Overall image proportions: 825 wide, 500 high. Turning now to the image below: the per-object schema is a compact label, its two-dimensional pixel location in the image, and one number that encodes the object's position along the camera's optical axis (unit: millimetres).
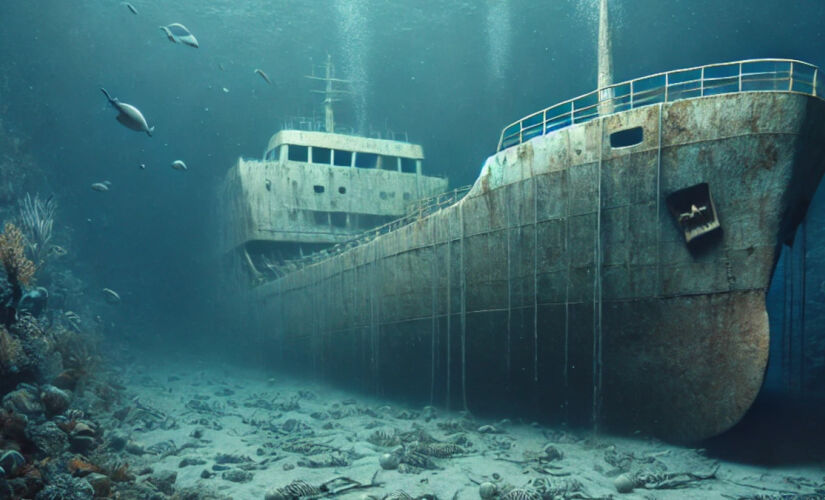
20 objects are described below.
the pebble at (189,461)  8766
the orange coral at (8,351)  8766
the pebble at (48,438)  6957
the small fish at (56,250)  22836
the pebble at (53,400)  8617
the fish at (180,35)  9738
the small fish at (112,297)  15433
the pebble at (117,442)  9062
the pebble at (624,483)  6605
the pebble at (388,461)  8016
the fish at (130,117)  7938
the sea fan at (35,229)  19031
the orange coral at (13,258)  10711
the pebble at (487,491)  6578
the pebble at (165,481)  7141
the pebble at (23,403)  8016
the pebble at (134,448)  9188
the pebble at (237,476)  7762
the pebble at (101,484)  6146
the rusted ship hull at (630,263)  7781
